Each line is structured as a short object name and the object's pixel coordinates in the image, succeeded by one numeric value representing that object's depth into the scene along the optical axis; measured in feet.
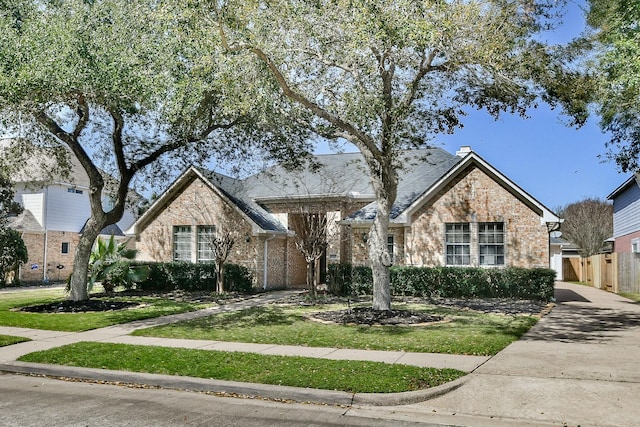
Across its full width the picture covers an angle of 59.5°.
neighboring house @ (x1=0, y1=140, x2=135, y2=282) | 96.02
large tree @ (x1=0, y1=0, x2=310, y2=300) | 43.29
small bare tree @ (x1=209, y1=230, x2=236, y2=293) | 69.87
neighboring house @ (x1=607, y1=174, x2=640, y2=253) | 85.71
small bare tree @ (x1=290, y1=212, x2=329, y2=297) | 65.26
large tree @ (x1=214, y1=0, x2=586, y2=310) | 39.14
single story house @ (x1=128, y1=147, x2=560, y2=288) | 68.49
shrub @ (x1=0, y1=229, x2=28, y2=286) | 86.07
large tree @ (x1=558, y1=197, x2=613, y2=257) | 147.33
